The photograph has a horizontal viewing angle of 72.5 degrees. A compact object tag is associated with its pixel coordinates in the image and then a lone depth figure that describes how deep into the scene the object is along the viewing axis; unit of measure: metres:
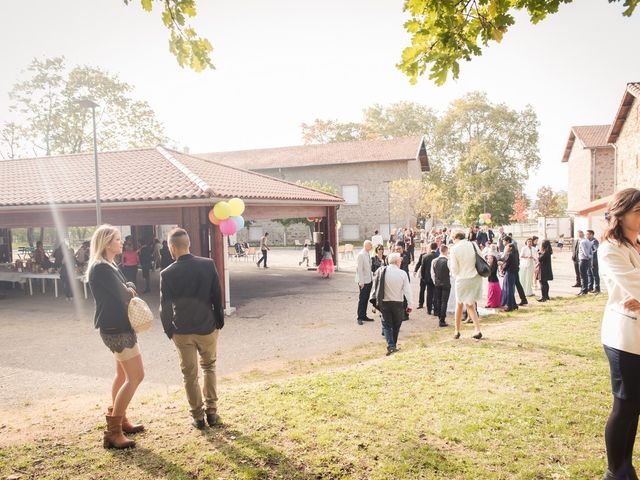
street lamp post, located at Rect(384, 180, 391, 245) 35.86
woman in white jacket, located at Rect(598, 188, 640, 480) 2.65
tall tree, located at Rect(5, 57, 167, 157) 34.25
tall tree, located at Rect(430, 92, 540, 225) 44.44
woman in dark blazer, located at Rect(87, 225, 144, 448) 3.70
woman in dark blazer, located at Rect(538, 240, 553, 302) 11.12
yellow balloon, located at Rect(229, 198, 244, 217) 10.84
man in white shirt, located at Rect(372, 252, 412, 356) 6.96
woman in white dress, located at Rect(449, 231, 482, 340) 7.36
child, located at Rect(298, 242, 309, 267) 21.16
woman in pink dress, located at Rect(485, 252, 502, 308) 10.51
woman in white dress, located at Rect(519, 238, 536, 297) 12.01
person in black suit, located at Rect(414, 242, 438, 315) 10.48
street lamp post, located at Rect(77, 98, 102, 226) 10.12
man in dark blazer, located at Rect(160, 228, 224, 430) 3.95
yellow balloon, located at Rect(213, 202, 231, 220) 10.59
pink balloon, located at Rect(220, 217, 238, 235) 10.98
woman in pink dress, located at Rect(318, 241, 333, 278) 17.34
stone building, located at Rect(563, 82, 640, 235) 20.58
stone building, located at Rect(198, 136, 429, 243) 36.03
